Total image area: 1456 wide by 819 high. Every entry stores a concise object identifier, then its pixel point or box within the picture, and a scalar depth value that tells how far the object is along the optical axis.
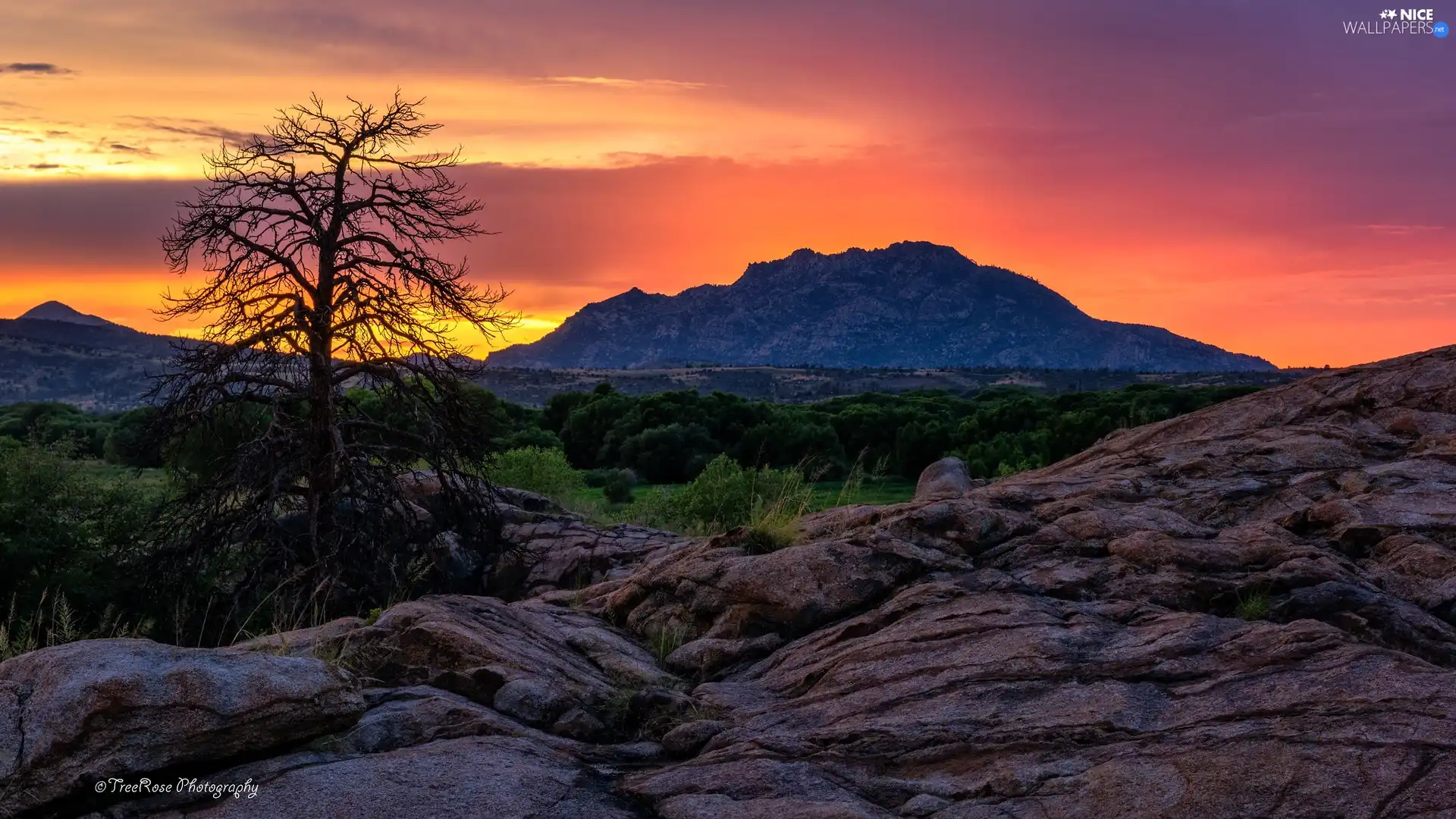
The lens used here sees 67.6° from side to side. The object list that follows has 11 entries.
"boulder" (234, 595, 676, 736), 9.91
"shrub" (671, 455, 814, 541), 25.52
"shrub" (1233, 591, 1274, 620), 10.20
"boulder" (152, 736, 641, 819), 7.49
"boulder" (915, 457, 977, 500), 19.23
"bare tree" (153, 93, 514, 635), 19.91
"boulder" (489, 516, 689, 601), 20.69
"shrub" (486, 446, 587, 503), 32.38
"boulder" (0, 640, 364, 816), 7.38
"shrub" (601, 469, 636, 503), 38.56
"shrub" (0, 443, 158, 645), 18.48
